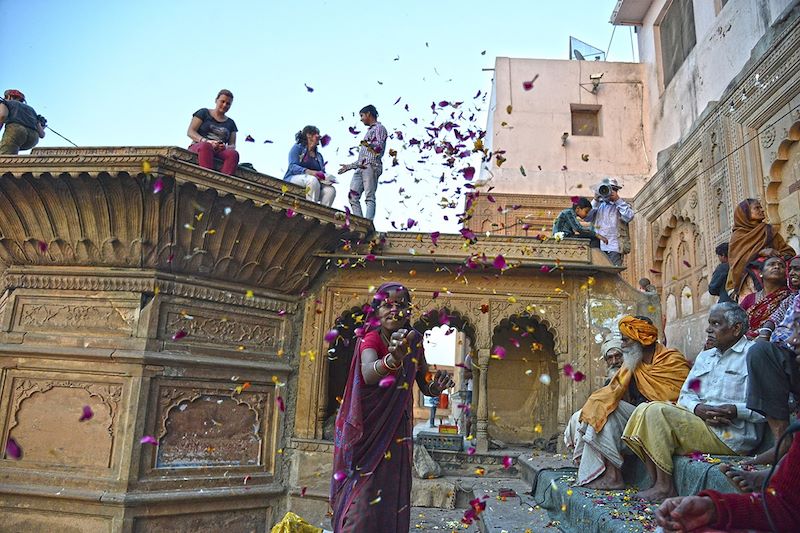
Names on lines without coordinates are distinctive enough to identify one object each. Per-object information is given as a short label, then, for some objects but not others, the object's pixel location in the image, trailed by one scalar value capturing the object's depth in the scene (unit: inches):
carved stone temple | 223.8
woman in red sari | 167.9
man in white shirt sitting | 131.1
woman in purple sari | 127.1
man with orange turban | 163.8
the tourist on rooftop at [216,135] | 240.8
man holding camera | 301.5
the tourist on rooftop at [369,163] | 291.1
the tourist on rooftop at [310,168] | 281.4
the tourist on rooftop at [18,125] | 244.7
